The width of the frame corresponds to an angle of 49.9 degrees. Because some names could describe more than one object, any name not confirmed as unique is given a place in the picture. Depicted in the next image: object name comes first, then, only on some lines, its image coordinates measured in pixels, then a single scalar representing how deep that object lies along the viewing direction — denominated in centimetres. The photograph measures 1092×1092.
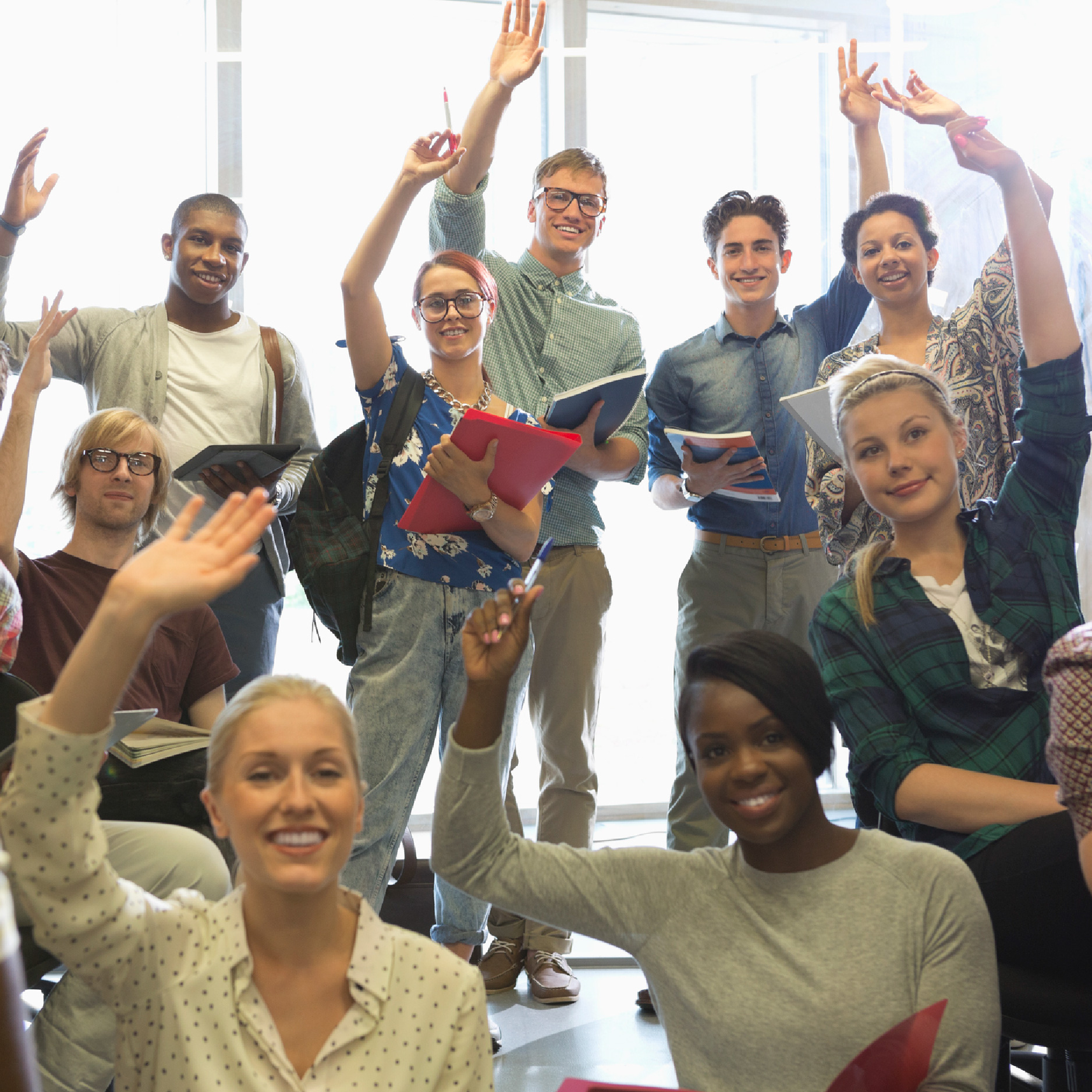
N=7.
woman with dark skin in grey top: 125
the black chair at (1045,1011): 140
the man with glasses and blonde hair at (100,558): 210
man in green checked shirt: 262
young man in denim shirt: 283
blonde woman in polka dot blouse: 105
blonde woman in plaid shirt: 155
